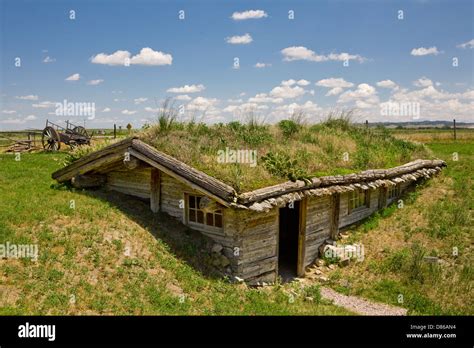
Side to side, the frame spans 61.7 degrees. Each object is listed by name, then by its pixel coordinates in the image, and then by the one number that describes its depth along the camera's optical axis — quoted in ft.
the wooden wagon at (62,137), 91.81
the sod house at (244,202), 34.71
